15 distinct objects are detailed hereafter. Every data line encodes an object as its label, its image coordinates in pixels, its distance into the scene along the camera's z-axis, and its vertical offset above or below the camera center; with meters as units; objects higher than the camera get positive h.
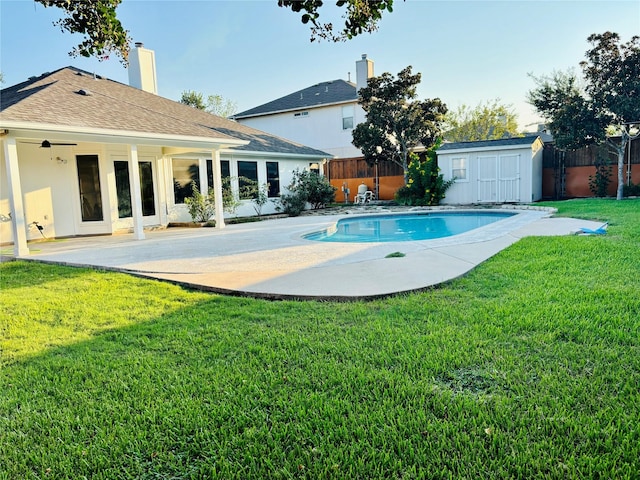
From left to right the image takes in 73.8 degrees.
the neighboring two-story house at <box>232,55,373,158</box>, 25.02 +5.34
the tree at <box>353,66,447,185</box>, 18.94 +3.64
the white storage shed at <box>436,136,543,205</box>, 17.88 +0.98
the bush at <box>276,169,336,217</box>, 17.00 +0.28
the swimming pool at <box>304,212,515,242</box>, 11.44 -0.95
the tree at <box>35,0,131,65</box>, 4.24 +1.91
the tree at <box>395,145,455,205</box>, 18.42 +0.55
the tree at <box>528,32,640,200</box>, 15.38 +3.38
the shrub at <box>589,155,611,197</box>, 17.73 +0.48
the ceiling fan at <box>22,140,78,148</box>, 10.52 +1.69
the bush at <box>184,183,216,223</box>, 13.73 -0.03
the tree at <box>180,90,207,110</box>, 31.05 +7.80
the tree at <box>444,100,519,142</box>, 36.72 +6.20
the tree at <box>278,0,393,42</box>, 3.39 +1.58
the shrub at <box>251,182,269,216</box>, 16.10 +0.16
